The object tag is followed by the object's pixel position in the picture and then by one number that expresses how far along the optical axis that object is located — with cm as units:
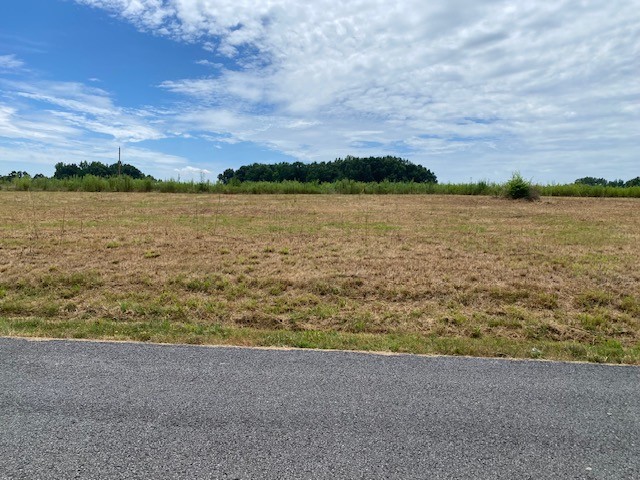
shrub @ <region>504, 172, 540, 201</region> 2492
